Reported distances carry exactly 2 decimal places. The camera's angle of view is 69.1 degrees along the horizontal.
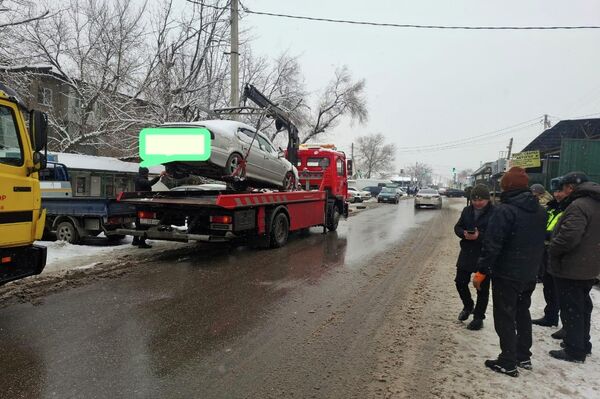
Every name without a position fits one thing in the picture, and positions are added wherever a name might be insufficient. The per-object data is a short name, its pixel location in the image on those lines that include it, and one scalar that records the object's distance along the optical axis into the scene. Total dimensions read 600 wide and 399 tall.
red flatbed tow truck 8.38
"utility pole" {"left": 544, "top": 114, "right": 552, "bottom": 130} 46.27
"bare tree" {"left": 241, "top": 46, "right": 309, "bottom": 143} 24.36
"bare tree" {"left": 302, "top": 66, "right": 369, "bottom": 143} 39.41
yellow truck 4.56
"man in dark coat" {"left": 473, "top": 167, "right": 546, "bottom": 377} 3.66
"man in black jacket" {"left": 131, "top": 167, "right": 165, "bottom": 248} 9.17
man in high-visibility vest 4.96
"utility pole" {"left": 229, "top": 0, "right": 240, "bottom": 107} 14.73
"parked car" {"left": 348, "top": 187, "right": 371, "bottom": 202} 38.00
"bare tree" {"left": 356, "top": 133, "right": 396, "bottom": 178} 98.56
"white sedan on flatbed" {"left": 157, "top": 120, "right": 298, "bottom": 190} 8.39
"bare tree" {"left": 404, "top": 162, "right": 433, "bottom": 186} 138.27
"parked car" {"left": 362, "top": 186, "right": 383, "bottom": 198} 56.81
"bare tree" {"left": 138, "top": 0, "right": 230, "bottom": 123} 18.09
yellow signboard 17.96
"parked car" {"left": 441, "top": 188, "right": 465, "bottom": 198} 67.39
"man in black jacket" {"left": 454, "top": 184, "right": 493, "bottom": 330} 4.76
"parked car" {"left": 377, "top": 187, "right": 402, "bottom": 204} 37.06
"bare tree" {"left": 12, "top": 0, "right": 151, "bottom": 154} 17.56
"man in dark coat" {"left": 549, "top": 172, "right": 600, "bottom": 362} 3.87
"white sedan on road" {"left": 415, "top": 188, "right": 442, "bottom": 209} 30.23
